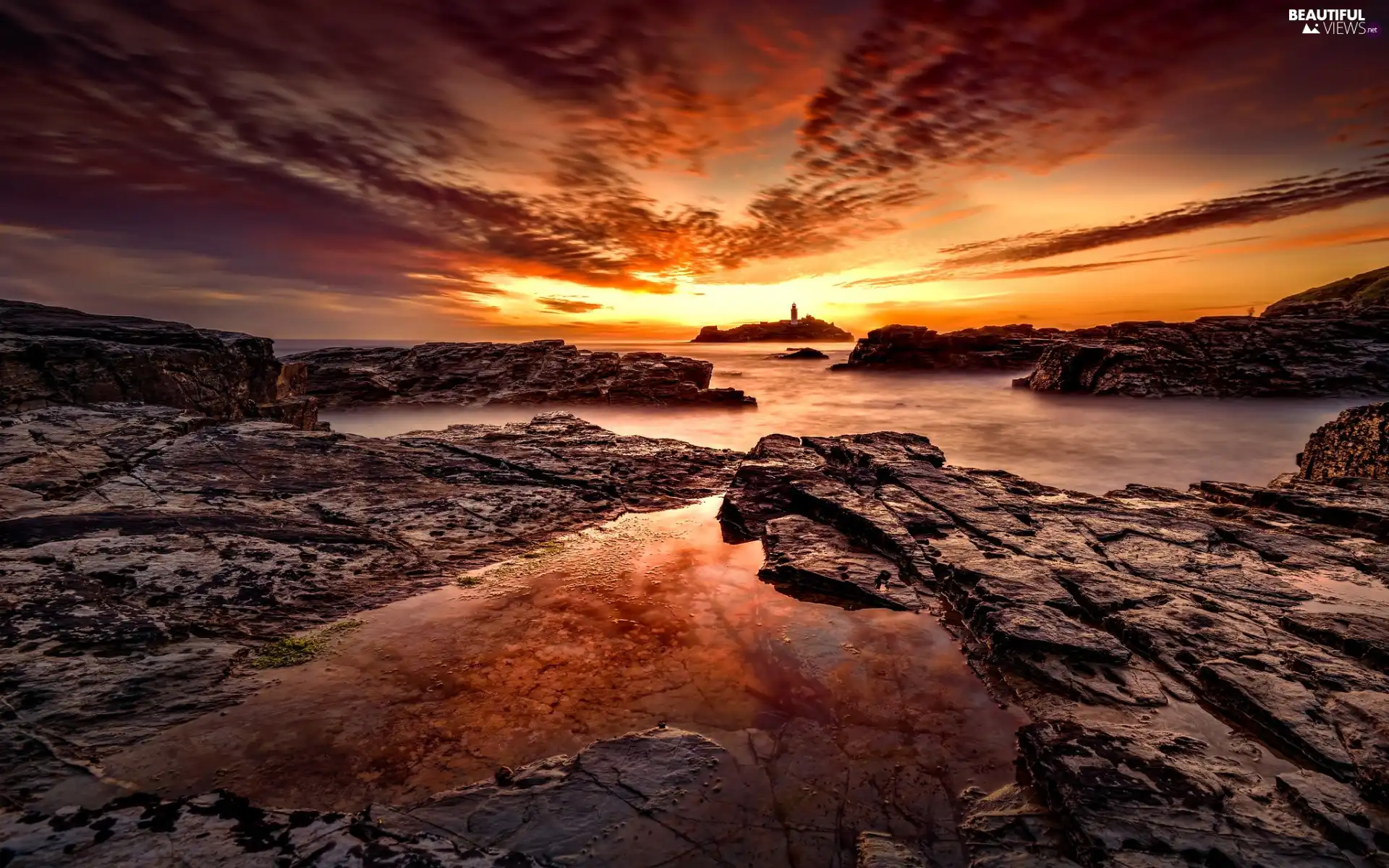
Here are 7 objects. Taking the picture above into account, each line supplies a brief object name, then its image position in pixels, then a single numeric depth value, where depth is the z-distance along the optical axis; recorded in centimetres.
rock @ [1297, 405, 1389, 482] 947
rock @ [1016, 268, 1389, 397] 2758
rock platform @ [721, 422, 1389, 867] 302
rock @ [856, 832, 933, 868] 292
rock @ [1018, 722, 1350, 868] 280
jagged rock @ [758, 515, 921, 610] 602
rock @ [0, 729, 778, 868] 267
